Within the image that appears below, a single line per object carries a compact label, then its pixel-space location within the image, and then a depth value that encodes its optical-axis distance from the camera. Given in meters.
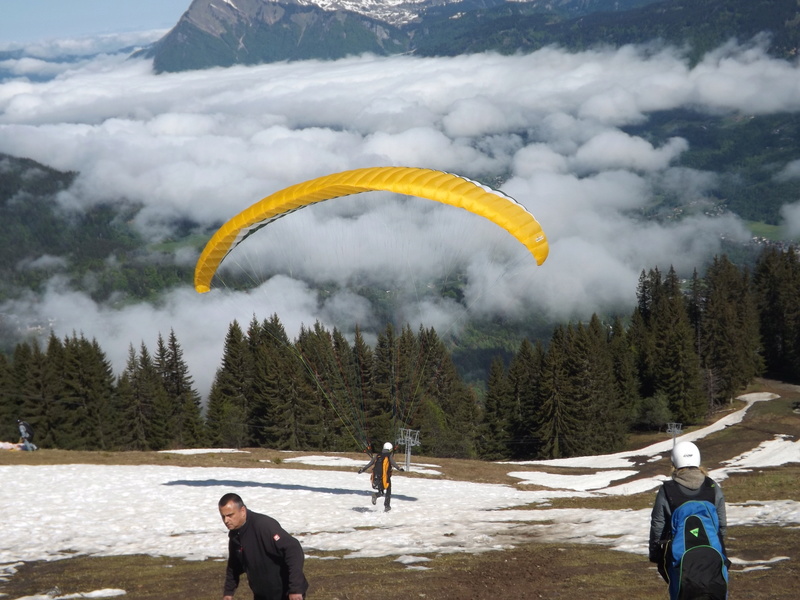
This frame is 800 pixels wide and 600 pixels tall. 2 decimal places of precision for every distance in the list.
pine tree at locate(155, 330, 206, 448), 76.38
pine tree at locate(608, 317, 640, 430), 79.62
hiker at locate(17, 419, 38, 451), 35.97
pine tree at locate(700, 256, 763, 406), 83.38
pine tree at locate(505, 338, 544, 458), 74.81
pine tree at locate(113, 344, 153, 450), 72.75
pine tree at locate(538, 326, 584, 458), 72.06
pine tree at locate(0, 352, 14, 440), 65.12
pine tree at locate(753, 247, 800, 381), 93.62
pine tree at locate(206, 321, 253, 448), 75.25
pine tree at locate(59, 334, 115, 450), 68.19
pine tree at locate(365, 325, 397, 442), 75.62
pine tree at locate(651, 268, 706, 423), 78.00
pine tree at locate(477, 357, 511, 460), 76.81
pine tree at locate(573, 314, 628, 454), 72.50
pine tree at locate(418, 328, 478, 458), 79.06
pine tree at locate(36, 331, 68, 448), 65.69
